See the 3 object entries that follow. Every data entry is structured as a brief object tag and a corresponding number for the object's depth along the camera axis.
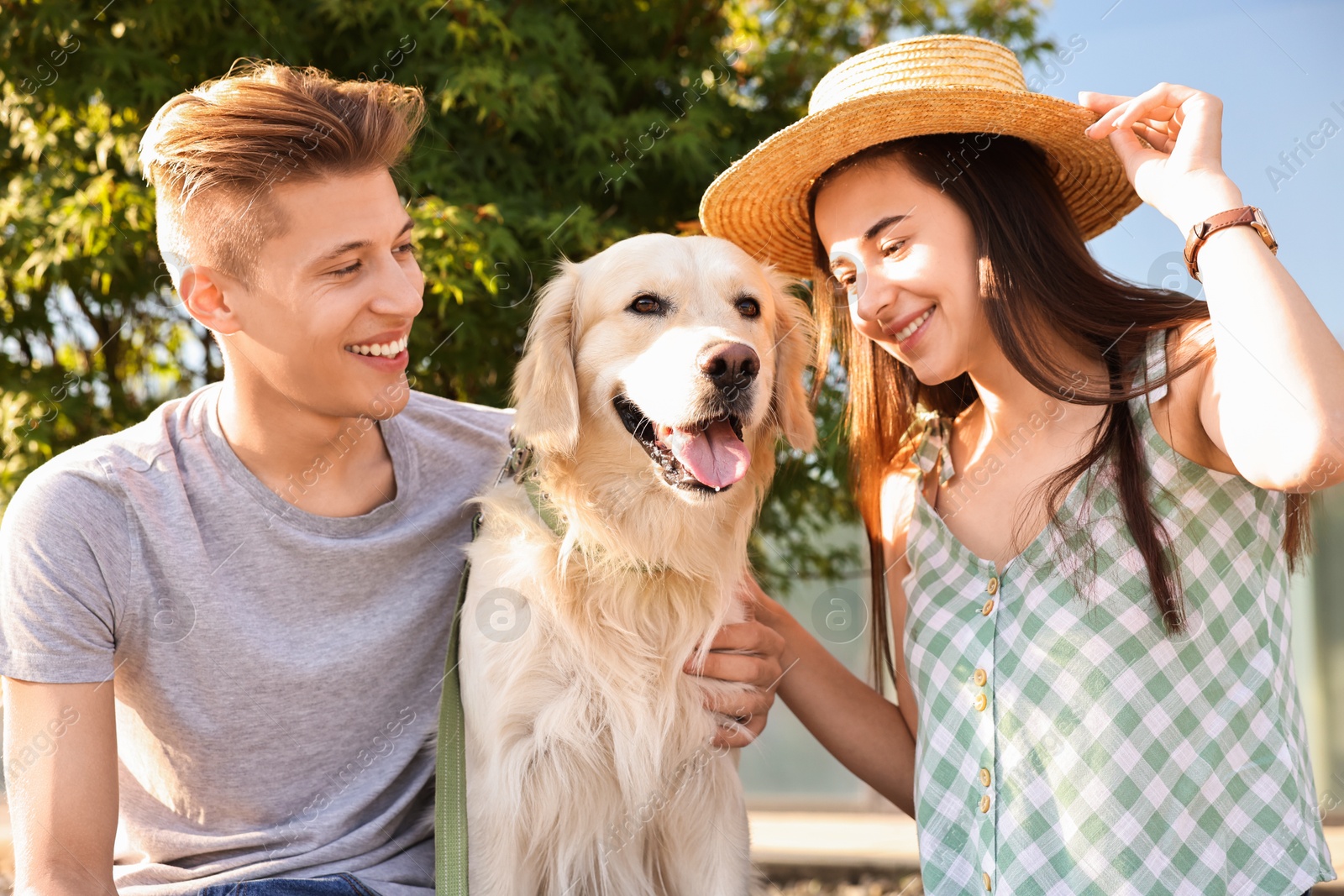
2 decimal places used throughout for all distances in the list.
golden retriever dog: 2.30
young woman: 1.93
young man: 2.03
